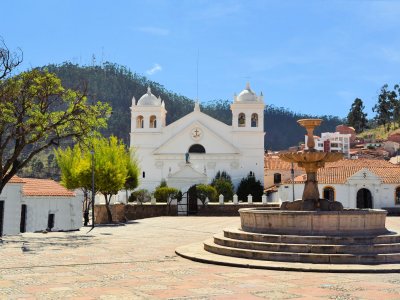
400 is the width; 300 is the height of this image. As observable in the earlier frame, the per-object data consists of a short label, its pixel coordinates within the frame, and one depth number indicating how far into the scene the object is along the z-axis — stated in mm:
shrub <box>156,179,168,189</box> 46391
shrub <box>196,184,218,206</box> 38372
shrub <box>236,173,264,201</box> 47125
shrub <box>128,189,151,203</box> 40641
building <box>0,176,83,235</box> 29084
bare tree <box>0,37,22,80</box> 19094
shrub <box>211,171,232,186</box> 48750
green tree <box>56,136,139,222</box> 29141
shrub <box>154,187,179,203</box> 38188
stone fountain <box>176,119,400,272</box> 10359
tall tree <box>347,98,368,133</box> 113938
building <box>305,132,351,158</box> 94656
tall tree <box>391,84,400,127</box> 104125
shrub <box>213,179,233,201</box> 45156
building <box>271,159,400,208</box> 41031
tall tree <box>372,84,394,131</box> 105125
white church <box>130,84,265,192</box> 50125
